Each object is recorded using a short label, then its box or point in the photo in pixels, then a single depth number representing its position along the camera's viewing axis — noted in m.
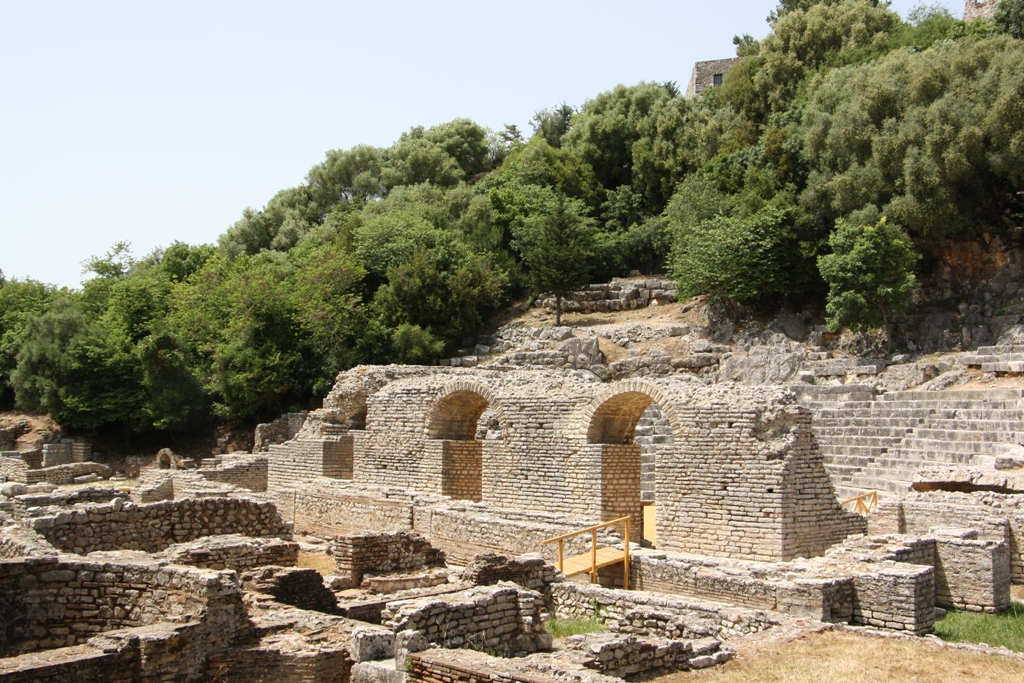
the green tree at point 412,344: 28.00
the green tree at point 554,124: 48.94
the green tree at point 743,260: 28.11
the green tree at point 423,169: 46.72
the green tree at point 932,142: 25.00
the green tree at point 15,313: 34.75
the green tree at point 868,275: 24.92
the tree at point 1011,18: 34.12
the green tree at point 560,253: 31.45
